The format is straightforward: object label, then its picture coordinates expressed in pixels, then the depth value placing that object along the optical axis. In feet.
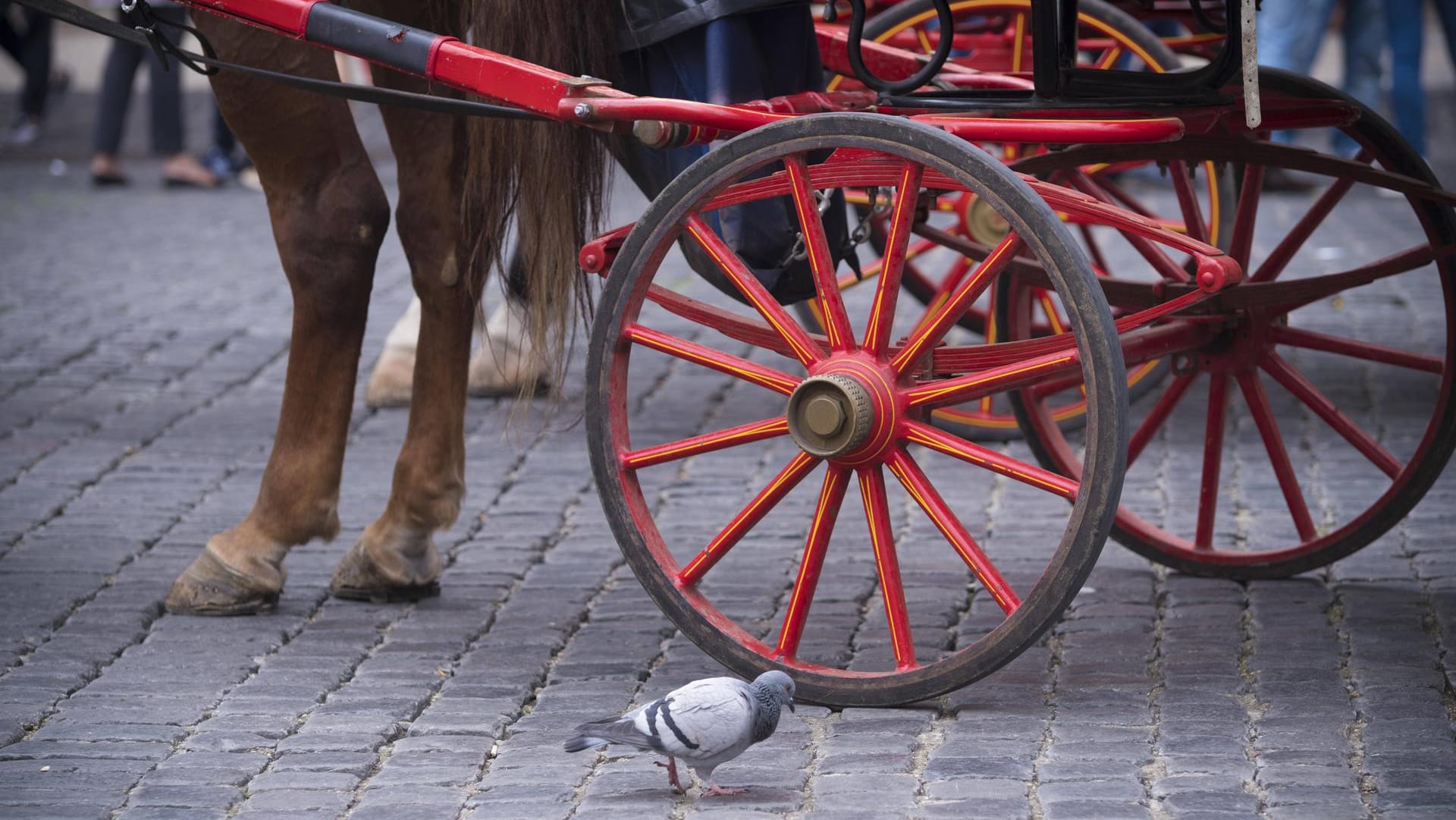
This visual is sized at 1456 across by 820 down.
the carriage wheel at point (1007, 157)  27.43
